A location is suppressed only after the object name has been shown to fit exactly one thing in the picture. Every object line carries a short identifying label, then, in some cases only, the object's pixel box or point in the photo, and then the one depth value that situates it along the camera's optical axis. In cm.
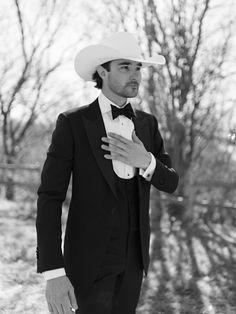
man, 225
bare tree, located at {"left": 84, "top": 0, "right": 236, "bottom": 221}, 735
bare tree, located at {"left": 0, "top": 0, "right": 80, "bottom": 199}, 1140
